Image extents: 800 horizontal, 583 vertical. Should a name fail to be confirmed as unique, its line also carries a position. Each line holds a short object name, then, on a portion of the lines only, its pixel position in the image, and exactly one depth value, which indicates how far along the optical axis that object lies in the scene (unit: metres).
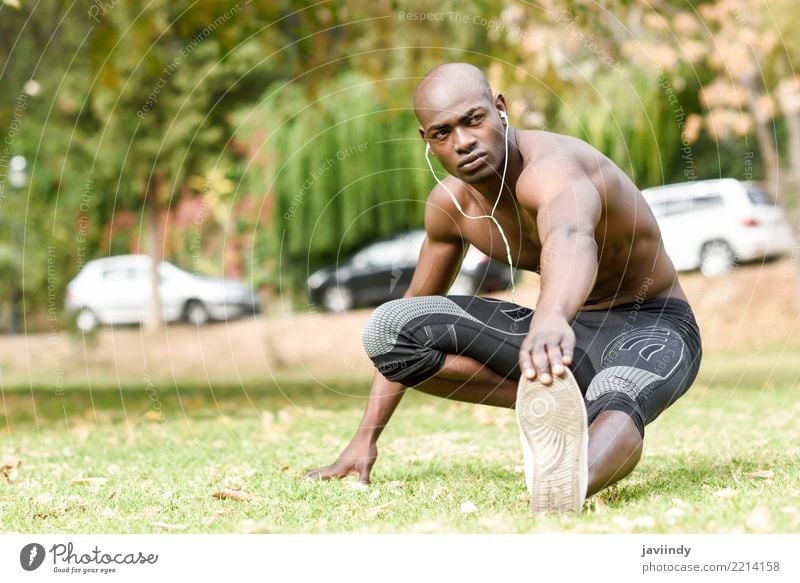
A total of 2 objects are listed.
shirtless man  3.87
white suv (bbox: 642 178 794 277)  18.84
